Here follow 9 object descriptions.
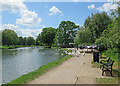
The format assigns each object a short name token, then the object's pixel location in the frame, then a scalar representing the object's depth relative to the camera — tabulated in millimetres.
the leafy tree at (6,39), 49608
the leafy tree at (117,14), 4533
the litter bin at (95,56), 9509
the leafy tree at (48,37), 57341
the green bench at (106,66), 5920
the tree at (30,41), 97407
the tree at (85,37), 19637
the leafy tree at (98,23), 19581
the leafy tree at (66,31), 43817
